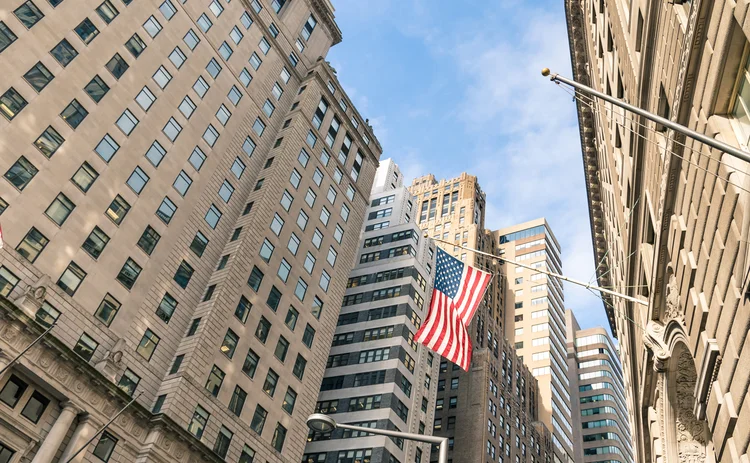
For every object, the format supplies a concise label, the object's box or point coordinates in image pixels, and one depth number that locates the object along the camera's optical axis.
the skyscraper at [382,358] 66.25
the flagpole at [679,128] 9.09
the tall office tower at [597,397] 130.50
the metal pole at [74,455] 32.33
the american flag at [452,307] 27.94
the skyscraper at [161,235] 37.25
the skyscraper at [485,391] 88.94
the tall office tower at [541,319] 118.31
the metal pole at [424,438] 14.91
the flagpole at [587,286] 19.82
